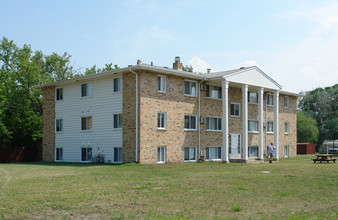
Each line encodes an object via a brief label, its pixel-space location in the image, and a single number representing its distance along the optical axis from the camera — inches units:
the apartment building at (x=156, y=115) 1087.0
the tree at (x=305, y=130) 2400.3
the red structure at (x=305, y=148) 2123.5
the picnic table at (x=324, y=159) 1137.4
